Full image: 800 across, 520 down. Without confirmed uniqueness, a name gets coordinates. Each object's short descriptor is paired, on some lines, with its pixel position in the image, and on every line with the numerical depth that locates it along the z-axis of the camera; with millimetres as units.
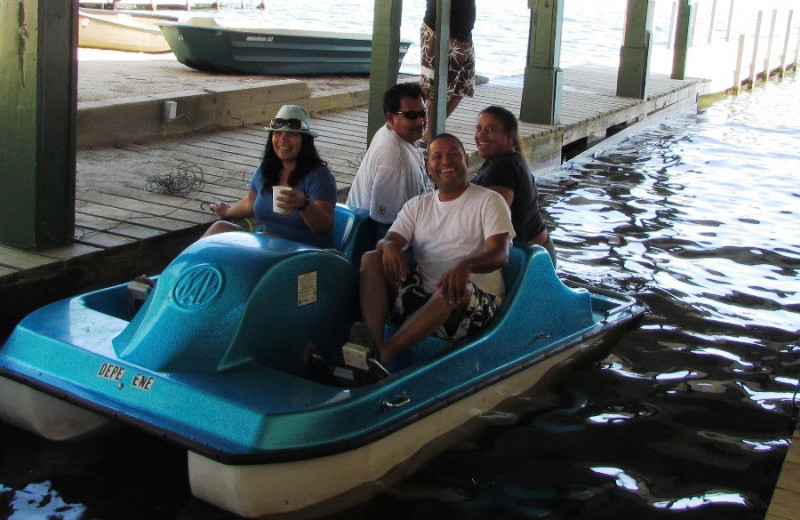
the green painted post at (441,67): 5746
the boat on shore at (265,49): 10133
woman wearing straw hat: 4020
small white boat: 15664
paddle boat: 3080
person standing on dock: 6766
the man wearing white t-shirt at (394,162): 4340
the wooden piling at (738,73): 16609
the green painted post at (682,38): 13578
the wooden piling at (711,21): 20180
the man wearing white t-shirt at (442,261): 3615
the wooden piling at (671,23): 18197
